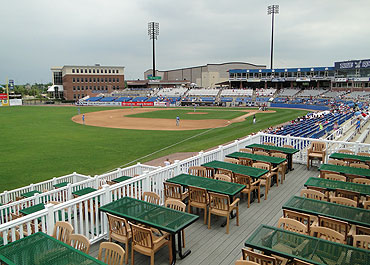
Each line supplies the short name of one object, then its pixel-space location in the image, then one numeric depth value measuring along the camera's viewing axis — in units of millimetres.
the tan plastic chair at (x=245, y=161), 11531
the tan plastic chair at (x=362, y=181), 8664
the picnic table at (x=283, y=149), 12516
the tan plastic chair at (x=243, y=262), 4522
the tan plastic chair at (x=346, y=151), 12448
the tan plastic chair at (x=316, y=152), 12816
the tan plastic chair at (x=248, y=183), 9055
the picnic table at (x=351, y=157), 10812
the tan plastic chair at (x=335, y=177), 8924
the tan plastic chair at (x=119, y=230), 6230
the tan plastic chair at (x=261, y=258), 4746
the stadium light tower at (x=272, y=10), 88531
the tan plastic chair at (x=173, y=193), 8430
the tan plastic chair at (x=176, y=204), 7009
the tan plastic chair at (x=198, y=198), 7836
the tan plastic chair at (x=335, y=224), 5840
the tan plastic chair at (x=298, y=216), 6247
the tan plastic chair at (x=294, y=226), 5805
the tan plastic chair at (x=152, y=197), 7656
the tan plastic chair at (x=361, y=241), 5219
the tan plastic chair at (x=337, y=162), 10828
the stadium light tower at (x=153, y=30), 108125
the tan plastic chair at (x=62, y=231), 5650
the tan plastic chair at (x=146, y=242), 5805
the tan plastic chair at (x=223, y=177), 9070
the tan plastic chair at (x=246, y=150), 13510
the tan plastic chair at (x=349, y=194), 7555
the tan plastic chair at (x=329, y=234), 5423
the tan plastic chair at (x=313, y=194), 7525
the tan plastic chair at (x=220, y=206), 7402
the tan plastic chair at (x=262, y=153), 12464
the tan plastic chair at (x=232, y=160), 11848
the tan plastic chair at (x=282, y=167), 11297
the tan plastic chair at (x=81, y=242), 5227
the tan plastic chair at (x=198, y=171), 10188
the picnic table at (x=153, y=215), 5836
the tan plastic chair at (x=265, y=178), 9742
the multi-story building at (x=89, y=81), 105562
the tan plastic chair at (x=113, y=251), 4938
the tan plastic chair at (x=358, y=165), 10555
